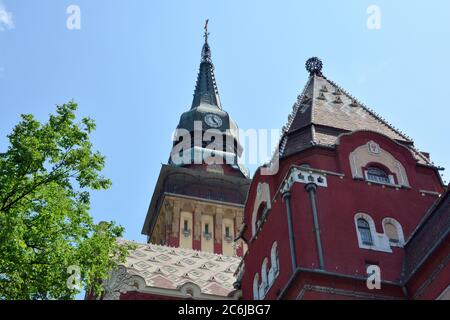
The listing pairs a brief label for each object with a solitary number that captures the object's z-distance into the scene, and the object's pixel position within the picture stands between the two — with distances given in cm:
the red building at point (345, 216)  2217
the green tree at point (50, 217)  1834
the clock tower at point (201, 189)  5056
